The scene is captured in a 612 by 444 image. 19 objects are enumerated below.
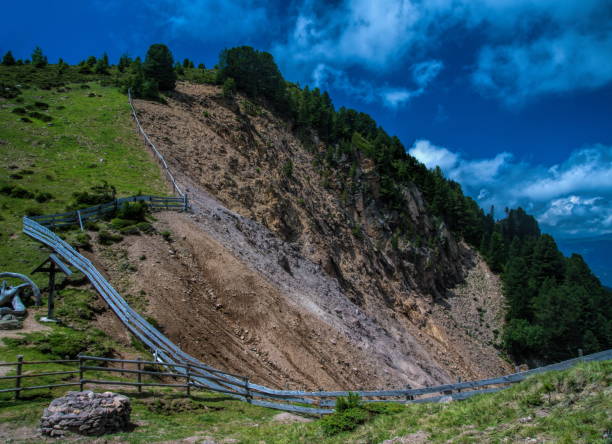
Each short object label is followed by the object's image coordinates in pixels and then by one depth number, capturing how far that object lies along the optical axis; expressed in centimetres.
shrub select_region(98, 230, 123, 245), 2625
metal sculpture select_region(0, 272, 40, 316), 1833
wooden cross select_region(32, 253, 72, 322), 1853
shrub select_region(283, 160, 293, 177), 5284
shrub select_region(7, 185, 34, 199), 3203
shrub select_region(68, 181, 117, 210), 3070
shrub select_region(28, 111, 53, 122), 4778
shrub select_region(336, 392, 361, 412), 1292
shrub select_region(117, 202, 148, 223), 2931
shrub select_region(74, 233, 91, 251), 2506
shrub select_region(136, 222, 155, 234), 2833
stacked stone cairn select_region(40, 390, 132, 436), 1052
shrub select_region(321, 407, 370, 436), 1200
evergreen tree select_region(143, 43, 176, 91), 5688
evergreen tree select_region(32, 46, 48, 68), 7512
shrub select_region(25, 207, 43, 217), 2961
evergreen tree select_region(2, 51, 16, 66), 7326
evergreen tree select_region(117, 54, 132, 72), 7843
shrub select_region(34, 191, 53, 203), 3193
